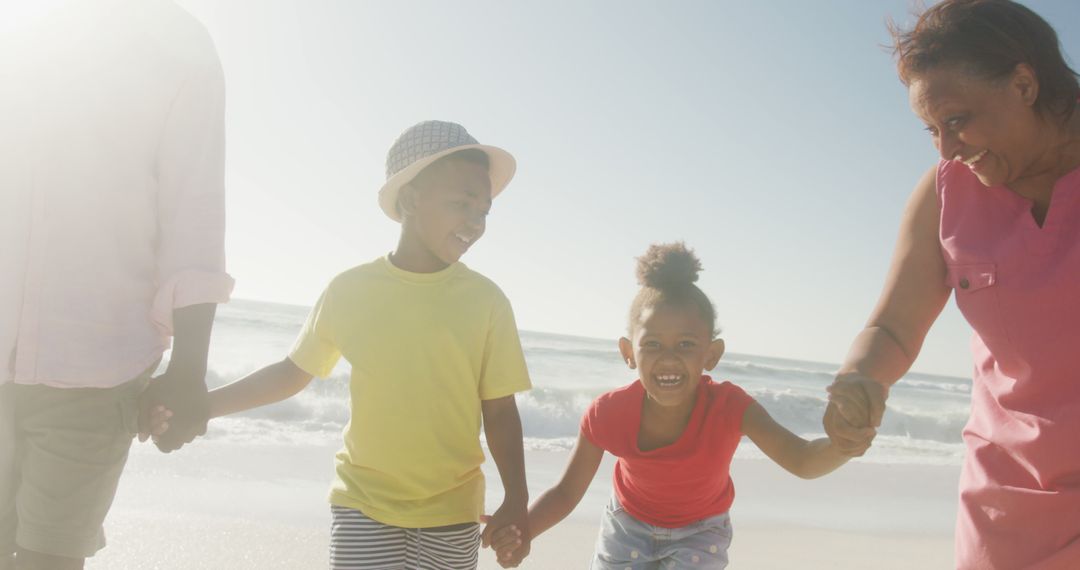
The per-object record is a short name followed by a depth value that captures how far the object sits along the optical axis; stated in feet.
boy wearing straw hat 9.20
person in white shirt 7.43
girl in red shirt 10.18
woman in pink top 6.43
